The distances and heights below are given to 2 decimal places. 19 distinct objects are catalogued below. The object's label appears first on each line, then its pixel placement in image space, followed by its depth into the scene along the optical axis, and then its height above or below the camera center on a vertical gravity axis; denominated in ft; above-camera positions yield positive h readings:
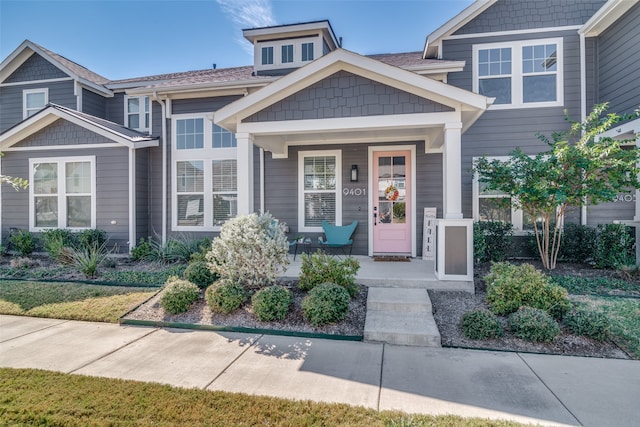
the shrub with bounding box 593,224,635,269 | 21.08 -2.15
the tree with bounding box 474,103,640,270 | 18.57 +2.11
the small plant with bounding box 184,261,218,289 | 18.26 -3.37
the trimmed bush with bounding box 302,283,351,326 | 14.39 -3.93
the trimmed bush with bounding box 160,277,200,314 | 15.93 -4.00
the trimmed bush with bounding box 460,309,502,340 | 13.16 -4.39
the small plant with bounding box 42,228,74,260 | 24.94 -2.25
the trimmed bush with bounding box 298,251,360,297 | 16.84 -3.00
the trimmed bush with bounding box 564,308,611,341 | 12.84 -4.26
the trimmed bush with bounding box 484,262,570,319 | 14.60 -3.57
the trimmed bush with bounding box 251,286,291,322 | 14.99 -4.06
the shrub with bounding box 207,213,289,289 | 16.53 -2.02
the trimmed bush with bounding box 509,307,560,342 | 12.78 -4.28
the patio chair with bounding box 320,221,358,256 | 25.02 -1.65
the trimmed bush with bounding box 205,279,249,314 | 15.58 -3.89
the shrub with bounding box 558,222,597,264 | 23.18 -2.20
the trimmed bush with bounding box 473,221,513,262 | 23.73 -1.94
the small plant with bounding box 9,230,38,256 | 28.02 -2.59
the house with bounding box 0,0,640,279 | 18.43 +5.26
